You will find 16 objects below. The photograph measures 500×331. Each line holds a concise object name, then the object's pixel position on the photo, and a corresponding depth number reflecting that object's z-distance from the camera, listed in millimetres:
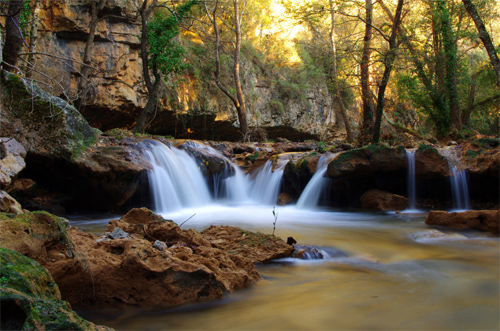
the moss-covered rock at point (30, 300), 1258
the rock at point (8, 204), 4070
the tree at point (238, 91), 16531
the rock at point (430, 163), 8914
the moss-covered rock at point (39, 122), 6574
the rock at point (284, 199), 10579
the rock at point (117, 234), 3455
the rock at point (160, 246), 3049
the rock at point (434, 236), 5438
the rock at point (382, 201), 9180
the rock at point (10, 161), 5566
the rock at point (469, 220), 5781
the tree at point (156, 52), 12578
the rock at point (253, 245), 3855
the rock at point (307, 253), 4096
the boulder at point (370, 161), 9211
